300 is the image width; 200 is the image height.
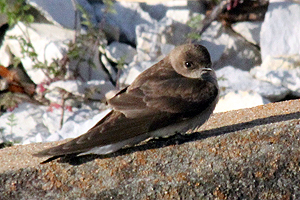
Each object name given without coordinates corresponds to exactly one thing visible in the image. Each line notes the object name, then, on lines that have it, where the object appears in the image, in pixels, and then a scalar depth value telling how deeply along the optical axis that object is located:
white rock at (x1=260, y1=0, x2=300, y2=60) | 14.81
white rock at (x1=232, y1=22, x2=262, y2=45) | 15.30
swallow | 7.21
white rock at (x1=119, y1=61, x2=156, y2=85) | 13.64
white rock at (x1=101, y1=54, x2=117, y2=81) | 14.25
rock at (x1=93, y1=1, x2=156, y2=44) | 15.05
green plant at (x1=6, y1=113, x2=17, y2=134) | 11.96
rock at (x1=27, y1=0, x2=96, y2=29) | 14.09
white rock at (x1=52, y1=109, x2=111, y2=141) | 12.32
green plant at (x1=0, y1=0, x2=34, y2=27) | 13.15
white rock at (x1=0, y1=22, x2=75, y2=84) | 13.81
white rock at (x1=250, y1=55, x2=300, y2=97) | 13.56
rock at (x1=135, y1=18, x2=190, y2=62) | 14.46
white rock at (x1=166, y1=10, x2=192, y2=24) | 15.25
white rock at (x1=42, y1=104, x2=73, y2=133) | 13.02
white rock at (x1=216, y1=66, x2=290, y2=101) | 13.02
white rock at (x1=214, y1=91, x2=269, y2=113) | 12.55
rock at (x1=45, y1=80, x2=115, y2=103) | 13.37
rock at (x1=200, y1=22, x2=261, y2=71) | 15.18
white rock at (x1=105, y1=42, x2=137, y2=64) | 14.24
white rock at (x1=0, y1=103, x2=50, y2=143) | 12.70
